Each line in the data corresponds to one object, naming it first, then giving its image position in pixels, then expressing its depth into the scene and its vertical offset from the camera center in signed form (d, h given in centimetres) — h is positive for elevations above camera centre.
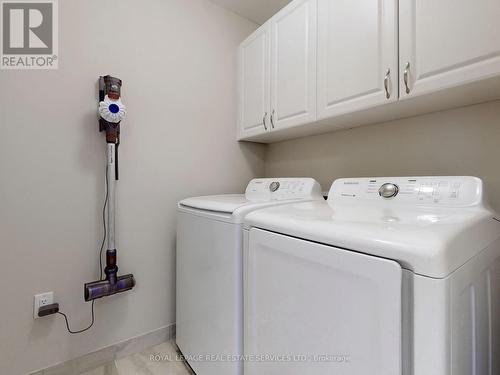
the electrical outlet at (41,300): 126 -56
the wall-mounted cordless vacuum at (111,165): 133 +13
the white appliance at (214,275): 102 -41
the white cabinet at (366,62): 92 +57
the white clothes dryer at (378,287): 53 -25
